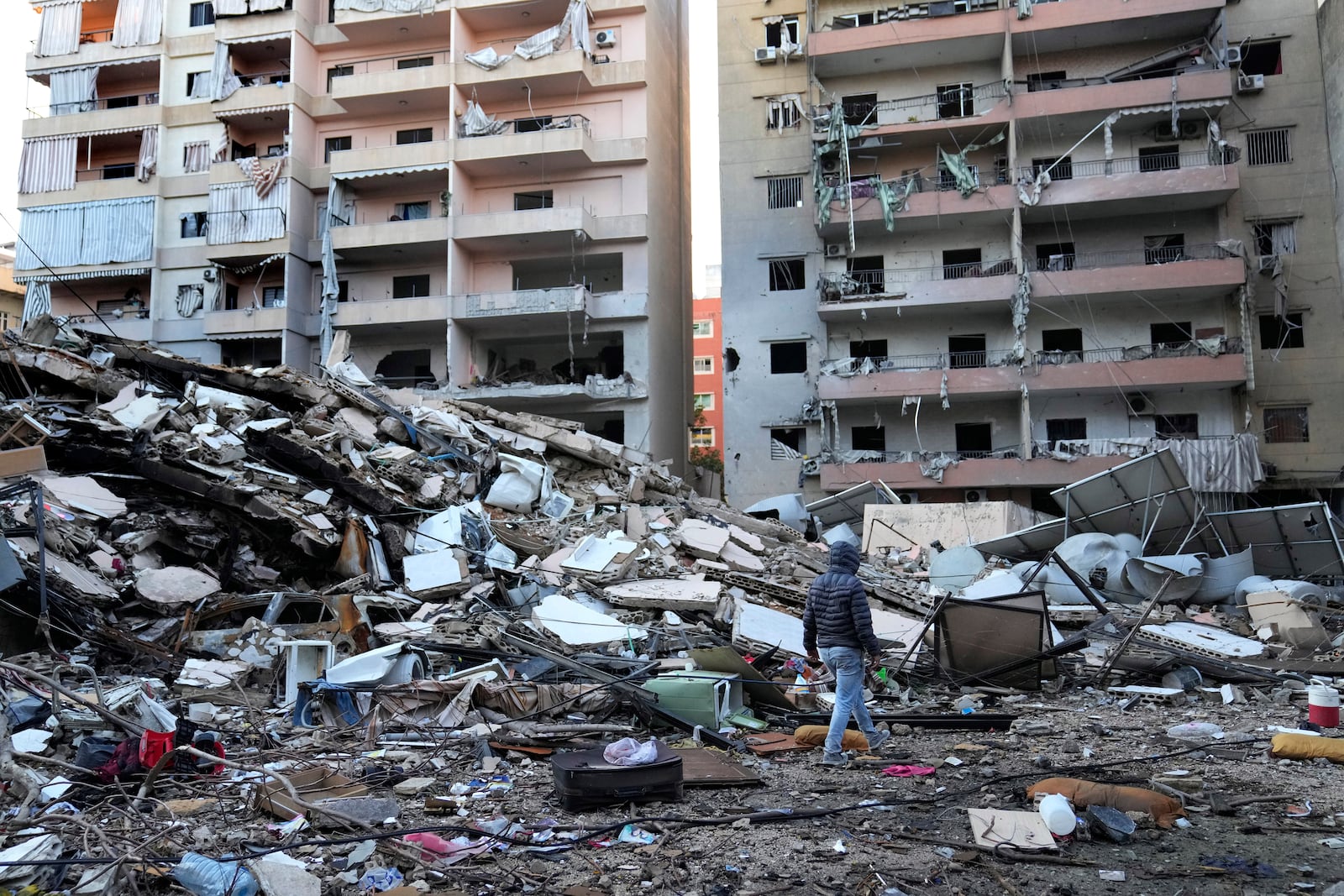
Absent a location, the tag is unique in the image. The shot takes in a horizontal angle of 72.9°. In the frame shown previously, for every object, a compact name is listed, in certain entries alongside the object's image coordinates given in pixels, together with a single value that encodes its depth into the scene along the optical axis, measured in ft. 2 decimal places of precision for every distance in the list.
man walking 20.59
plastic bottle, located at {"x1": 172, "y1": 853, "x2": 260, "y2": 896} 12.91
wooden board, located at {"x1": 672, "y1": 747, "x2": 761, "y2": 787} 18.57
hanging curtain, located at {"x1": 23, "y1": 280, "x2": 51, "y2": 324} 92.68
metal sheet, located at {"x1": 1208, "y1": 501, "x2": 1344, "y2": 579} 45.65
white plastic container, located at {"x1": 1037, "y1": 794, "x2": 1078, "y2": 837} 15.05
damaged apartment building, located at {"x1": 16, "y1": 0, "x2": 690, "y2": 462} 84.07
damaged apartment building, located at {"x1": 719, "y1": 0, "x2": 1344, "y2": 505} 74.64
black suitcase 16.89
